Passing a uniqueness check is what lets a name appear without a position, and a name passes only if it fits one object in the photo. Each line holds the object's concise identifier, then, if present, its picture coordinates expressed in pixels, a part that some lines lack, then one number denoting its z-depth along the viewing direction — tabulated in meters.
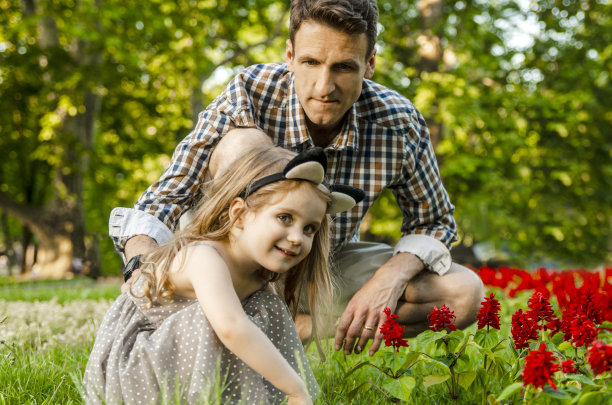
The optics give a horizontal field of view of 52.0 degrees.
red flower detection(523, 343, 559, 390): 1.53
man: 2.72
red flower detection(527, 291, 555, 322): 2.05
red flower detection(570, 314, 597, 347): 1.85
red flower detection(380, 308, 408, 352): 2.03
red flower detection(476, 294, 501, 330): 2.09
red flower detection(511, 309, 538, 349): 1.98
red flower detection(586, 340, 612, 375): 1.53
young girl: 1.94
